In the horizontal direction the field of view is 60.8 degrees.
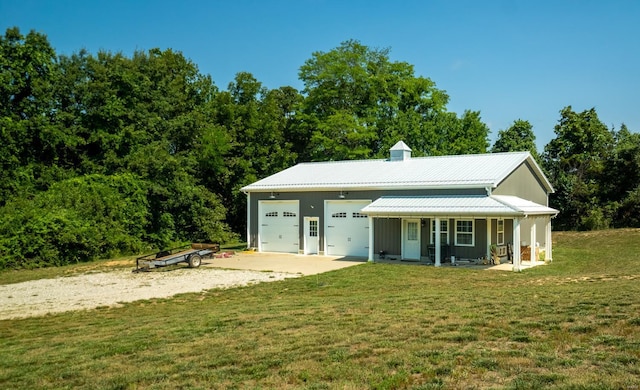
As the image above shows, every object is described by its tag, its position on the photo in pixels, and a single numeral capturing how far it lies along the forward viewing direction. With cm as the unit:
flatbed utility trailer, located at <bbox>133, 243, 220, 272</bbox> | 1942
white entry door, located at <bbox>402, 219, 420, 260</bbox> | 2198
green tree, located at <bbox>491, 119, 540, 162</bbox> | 3856
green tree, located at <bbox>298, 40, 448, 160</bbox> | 3906
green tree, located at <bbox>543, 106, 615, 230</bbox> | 3359
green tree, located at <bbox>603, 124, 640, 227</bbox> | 3216
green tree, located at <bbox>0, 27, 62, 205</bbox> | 2911
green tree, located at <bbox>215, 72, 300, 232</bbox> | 3706
